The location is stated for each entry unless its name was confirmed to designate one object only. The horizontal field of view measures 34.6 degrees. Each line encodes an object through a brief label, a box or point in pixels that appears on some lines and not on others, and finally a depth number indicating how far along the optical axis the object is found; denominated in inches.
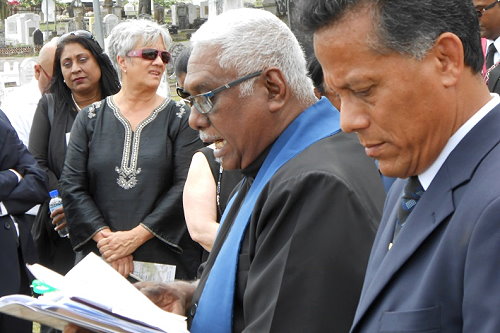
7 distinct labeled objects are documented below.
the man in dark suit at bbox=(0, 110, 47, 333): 184.1
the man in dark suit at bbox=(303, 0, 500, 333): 58.7
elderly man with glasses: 83.6
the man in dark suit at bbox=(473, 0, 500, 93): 168.2
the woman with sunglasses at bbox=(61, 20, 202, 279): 184.5
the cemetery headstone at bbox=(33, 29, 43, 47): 1053.8
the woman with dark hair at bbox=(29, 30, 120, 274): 210.2
